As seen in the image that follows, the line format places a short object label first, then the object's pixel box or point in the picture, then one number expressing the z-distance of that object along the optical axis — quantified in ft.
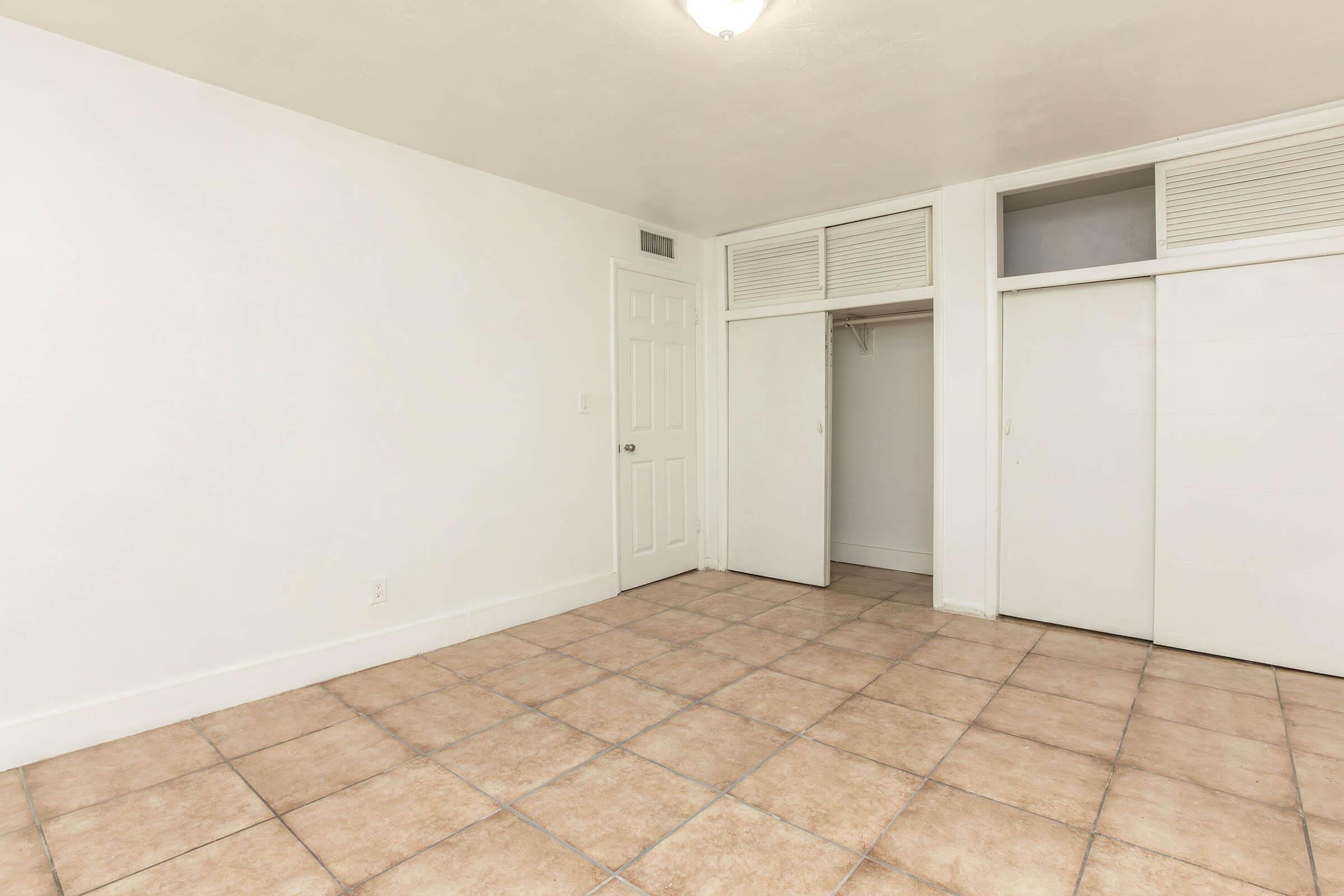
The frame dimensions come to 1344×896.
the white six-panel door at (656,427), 15.28
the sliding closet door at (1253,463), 10.05
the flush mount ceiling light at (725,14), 7.03
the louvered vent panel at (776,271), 15.38
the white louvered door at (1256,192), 9.98
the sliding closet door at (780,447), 15.53
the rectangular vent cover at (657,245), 15.64
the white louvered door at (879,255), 13.92
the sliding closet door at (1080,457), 11.78
